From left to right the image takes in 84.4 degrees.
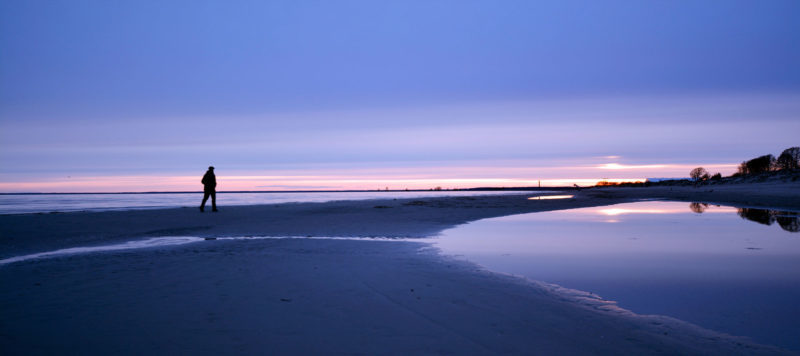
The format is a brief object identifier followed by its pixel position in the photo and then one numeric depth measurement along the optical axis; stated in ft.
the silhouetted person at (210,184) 76.89
